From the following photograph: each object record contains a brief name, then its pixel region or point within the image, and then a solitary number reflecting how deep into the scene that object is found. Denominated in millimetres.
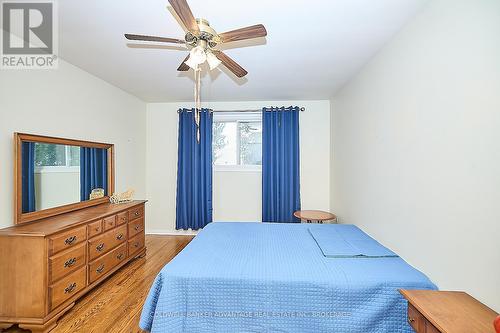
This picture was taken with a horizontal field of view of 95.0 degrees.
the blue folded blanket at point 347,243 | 1897
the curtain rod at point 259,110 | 4055
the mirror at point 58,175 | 2098
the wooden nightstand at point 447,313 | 1025
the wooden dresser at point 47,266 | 1823
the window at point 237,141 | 4234
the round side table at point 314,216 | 3352
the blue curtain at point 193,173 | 4098
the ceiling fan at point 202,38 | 1369
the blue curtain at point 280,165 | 3994
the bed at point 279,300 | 1501
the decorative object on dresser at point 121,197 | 3182
